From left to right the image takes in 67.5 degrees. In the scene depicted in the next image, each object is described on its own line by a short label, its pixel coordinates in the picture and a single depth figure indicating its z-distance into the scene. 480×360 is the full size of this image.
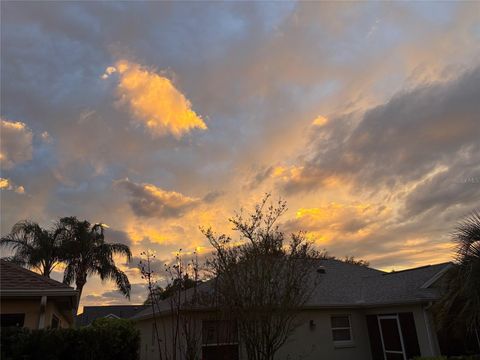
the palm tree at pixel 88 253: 28.23
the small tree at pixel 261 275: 11.06
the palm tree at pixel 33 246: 26.38
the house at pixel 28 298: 10.62
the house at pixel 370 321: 15.51
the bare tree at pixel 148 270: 8.97
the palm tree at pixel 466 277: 8.74
